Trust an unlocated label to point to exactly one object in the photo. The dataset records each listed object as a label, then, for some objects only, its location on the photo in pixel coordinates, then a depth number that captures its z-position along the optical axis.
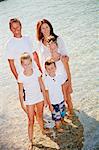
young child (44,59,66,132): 5.78
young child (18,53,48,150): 5.51
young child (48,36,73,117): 5.80
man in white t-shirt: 6.13
